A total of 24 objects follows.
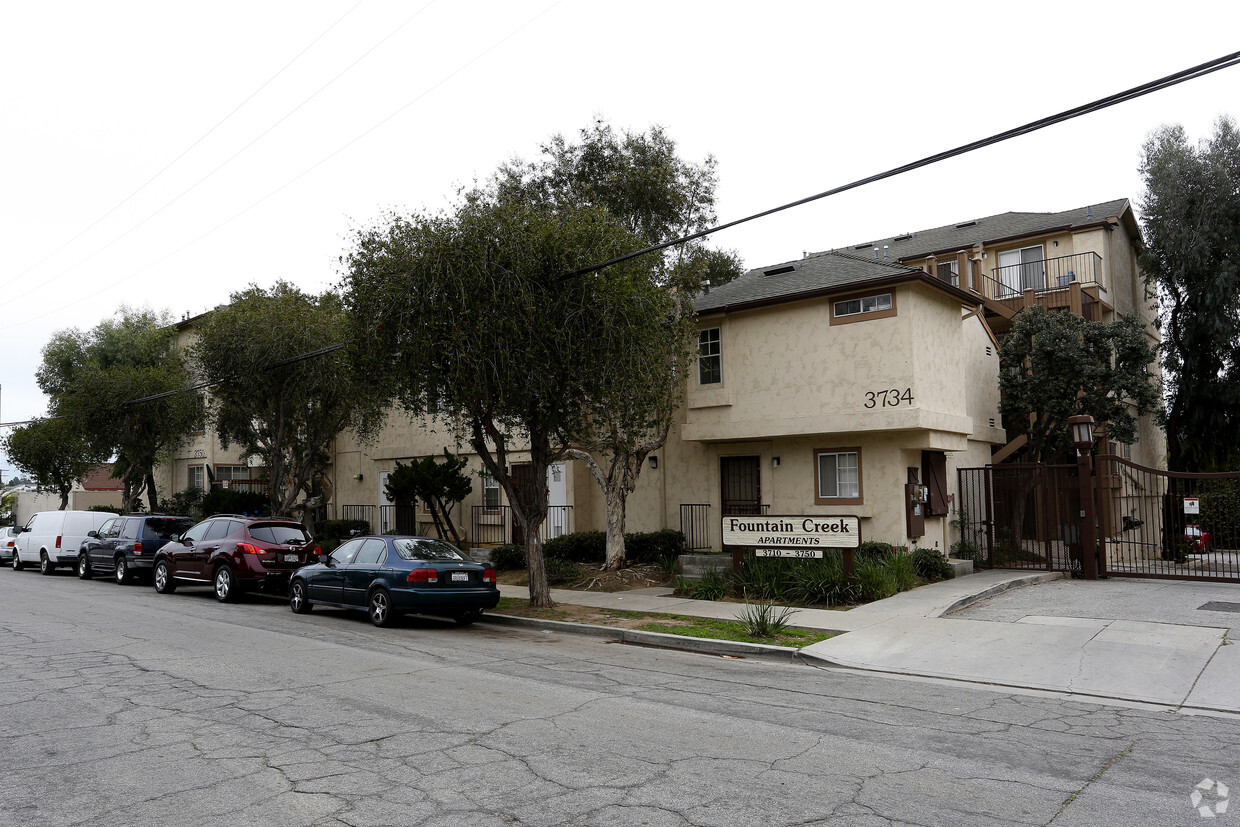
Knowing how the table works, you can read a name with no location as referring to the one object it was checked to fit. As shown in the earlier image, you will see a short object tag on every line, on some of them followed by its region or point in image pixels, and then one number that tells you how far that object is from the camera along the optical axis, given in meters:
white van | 23.92
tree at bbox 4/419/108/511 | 31.44
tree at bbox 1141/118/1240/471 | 26.28
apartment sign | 14.54
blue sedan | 13.15
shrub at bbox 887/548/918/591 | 15.74
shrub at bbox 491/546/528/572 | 21.52
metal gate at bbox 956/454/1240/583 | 17.28
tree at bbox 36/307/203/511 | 28.42
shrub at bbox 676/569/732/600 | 15.68
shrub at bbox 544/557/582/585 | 18.59
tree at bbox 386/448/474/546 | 23.41
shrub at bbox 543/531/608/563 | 20.85
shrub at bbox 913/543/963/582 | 17.41
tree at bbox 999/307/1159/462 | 21.16
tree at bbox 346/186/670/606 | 13.52
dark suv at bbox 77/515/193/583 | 20.52
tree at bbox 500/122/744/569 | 19.09
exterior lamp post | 16.84
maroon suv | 16.61
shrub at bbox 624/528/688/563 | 20.02
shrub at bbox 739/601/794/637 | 11.87
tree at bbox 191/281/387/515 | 21.66
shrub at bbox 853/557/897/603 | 14.90
